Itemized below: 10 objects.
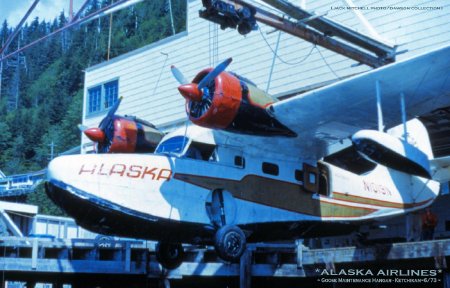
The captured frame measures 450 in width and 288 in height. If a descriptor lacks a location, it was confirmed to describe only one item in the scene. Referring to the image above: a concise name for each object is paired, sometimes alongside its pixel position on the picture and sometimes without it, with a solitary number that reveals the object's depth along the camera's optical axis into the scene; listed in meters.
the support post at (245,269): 12.58
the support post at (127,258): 12.70
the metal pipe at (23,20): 16.92
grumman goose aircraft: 10.44
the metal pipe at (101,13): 15.36
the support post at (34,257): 11.74
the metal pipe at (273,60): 19.33
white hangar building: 16.66
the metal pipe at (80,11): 15.07
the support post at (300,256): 12.05
